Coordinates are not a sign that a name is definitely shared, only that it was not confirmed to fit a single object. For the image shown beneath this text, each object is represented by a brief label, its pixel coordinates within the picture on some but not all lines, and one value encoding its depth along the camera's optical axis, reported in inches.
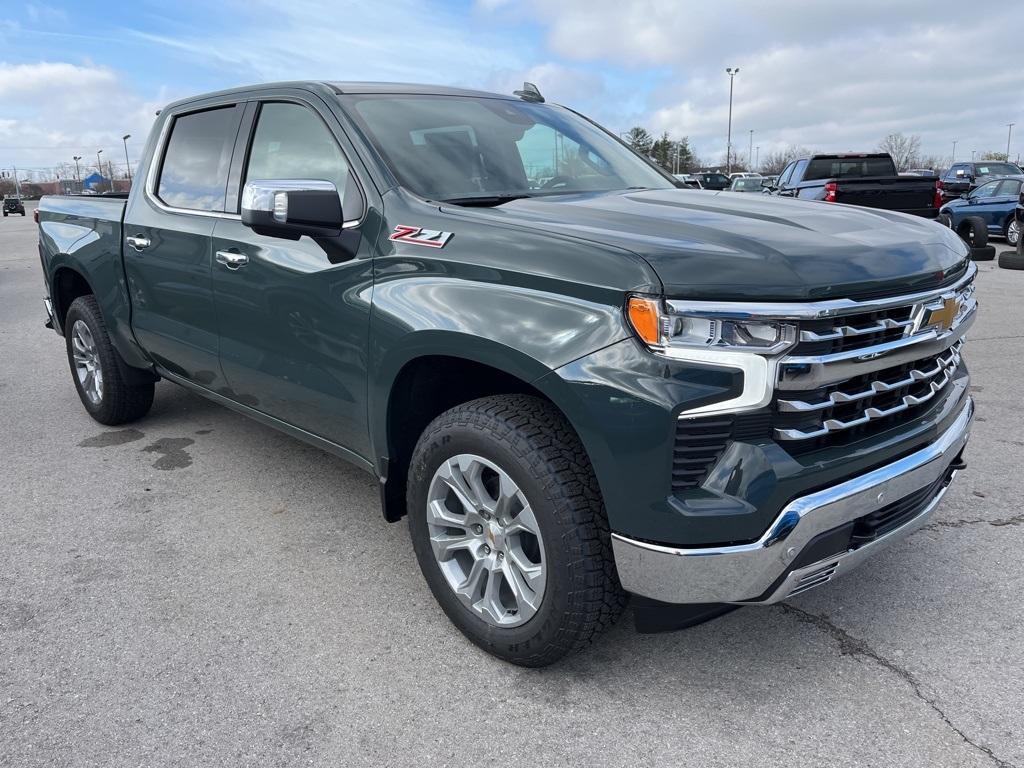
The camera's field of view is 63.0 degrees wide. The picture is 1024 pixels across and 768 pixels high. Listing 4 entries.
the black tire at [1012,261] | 480.7
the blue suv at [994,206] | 590.9
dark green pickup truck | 83.4
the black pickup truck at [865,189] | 498.9
